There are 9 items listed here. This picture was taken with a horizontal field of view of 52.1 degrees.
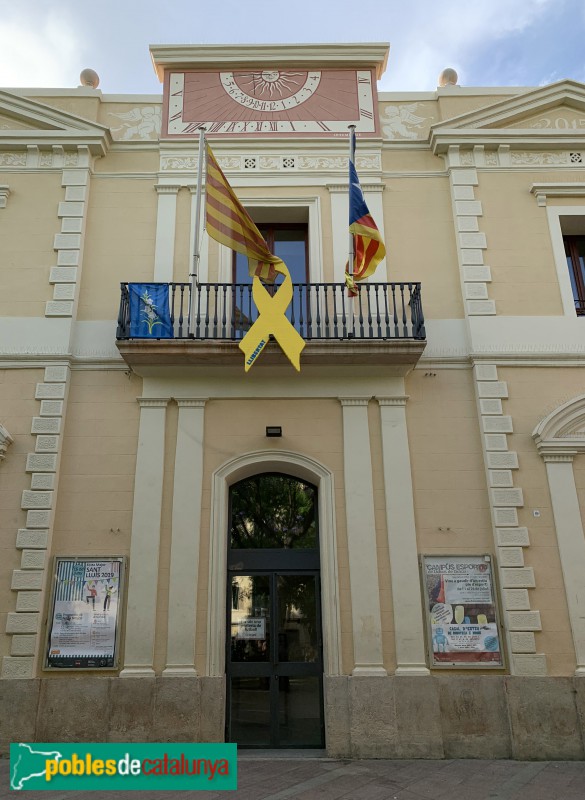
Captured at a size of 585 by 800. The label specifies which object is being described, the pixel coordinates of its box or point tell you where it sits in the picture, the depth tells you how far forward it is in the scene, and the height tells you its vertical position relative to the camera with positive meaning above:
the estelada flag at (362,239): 8.92 +5.37
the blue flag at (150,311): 9.22 +4.54
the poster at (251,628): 8.75 -0.13
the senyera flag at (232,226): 8.95 +5.57
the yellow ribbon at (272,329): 8.41 +3.90
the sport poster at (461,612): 8.08 +0.04
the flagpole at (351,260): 9.11 +5.19
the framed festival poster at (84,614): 8.05 +0.11
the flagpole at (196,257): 9.16 +5.30
